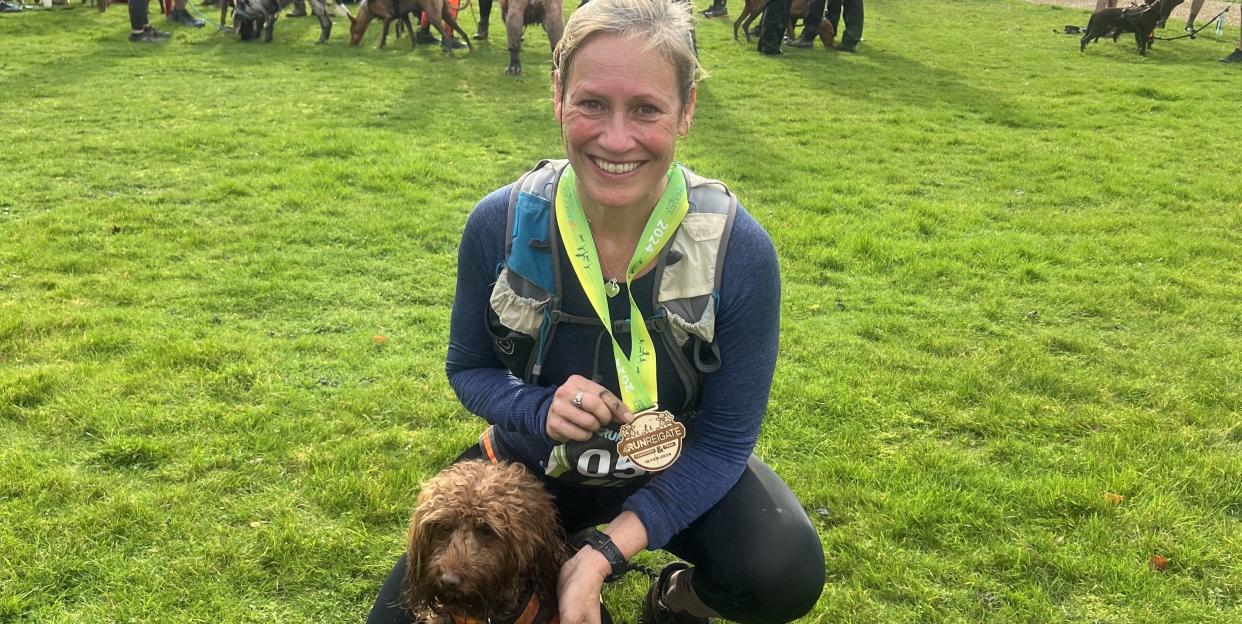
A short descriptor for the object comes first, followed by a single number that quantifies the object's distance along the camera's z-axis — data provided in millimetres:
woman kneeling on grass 2227
